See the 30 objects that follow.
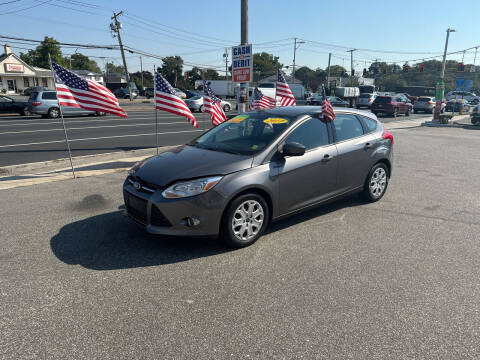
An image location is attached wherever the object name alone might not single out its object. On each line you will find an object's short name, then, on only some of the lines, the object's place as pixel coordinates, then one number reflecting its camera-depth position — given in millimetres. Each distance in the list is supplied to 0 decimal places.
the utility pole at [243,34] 12305
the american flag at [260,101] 11539
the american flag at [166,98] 8188
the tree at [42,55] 74688
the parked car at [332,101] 29478
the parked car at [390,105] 28562
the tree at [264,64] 128225
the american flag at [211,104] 9453
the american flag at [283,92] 11047
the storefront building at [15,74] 59594
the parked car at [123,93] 52781
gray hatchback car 3867
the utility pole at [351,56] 67188
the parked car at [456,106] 37516
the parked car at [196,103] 27766
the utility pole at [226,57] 81375
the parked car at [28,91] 52256
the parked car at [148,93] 56400
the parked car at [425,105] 34281
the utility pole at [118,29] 42469
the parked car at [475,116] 21877
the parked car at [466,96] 52284
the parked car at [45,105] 20875
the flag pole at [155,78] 8077
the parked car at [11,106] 21938
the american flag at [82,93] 6973
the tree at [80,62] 106662
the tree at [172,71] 97312
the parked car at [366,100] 34312
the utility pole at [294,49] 71312
